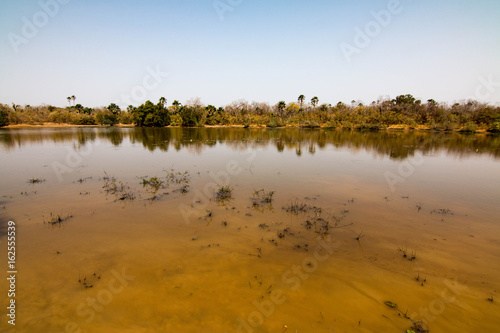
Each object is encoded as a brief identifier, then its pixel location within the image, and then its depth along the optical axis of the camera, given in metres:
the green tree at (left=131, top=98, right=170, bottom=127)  68.38
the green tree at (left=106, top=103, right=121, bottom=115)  98.32
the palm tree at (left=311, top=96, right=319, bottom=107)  102.56
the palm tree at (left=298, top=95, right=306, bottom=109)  108.44
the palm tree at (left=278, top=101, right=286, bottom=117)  93.88
